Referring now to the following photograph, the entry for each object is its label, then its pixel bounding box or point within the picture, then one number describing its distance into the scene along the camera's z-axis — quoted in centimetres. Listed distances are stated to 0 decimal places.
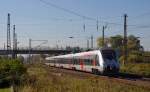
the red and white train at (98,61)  3856
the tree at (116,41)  15938
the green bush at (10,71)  2845
